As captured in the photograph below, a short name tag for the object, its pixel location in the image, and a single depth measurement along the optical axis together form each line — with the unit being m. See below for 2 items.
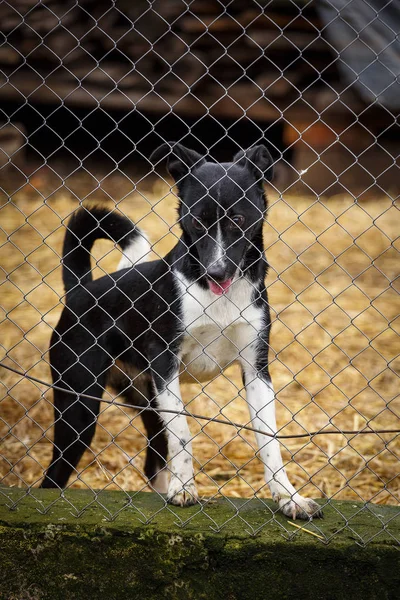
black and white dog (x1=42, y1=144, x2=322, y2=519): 5.58
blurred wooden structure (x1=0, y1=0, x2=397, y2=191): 14.62
